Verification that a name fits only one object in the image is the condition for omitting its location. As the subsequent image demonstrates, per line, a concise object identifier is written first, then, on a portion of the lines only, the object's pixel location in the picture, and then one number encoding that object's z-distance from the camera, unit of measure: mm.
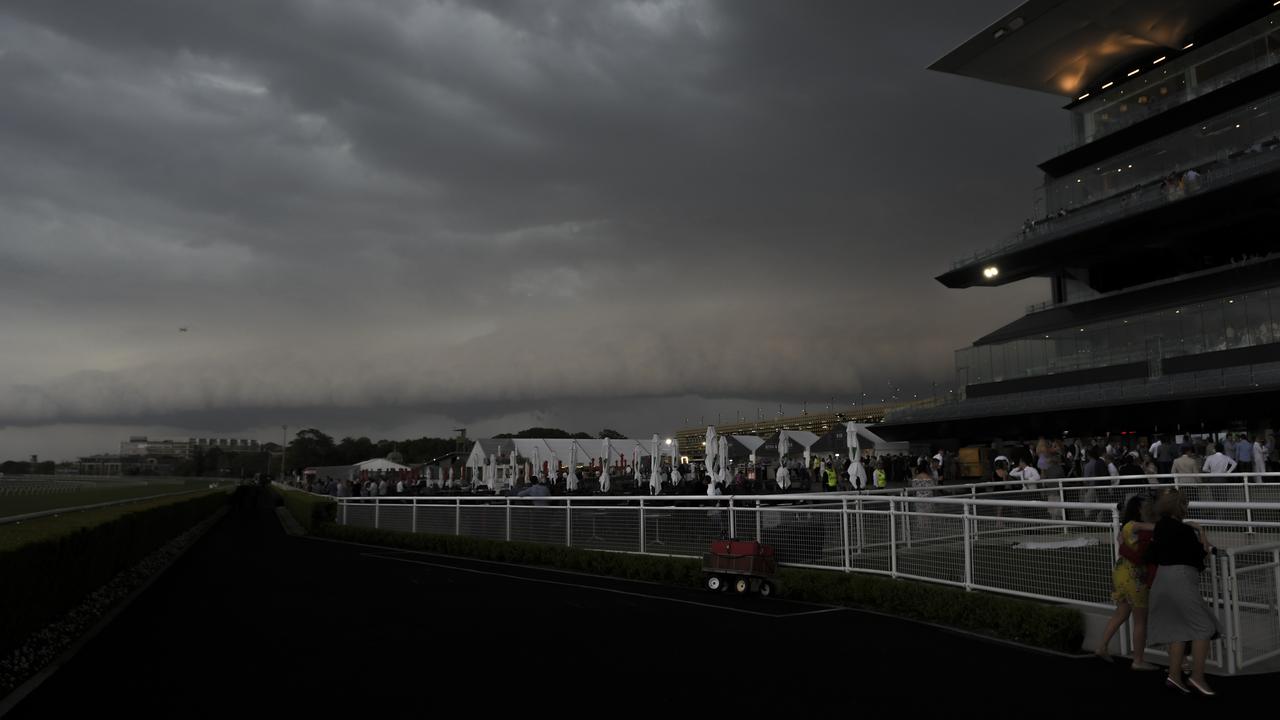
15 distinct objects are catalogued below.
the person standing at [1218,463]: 15859
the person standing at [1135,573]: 7047
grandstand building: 34188
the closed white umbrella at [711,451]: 24109
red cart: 11930
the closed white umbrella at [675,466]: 30156
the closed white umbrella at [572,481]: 29031
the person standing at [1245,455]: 18203
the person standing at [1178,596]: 6477
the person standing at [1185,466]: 14461
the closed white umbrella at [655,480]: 24062
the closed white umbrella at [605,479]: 28656
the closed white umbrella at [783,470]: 26344
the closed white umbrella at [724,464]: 24338
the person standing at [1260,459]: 16984
